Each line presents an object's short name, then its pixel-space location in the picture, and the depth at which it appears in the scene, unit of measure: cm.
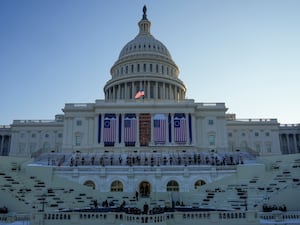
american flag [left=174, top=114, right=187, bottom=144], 8075
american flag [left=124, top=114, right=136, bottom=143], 8112
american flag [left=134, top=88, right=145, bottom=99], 8888
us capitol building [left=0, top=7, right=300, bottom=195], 5456
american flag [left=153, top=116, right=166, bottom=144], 8056
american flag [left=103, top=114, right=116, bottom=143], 8111
